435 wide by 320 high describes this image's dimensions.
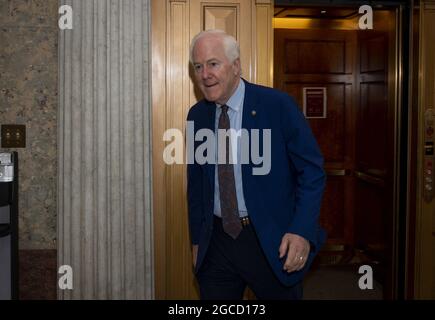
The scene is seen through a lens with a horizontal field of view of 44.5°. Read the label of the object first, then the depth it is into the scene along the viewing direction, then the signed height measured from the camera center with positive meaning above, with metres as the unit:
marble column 2.76 +0.02
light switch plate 2.80 +0.09
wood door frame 3.23 -0.14
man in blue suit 2.00 -0.16
